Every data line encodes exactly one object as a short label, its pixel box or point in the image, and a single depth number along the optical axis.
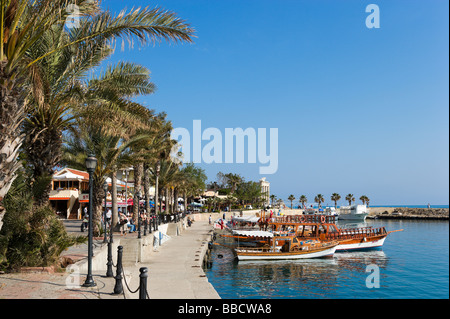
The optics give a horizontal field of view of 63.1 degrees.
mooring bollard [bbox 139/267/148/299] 6.71
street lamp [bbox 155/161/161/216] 38.88
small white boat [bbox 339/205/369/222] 100.62
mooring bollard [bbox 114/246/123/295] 9.09
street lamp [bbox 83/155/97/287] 9.39
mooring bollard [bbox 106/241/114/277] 11.08
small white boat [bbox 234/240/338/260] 28.94
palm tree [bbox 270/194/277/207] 155.91
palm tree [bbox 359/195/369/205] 137.62
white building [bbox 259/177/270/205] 132.20
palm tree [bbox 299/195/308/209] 157.88
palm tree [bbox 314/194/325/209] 157.49
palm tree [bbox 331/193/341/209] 142.89
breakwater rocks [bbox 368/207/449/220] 107.20
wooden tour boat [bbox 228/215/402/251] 35.86
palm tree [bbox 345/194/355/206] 146.88
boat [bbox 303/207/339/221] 104.91
